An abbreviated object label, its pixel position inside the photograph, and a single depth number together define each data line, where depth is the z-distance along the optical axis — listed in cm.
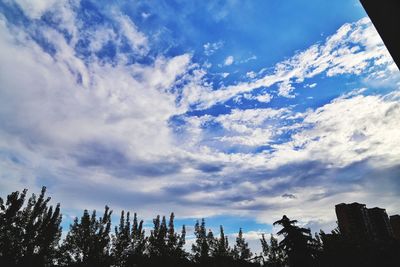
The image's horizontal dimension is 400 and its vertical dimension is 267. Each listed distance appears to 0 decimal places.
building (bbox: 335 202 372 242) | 5476
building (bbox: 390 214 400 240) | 7462
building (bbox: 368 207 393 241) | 6121
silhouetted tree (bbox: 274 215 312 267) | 2705
